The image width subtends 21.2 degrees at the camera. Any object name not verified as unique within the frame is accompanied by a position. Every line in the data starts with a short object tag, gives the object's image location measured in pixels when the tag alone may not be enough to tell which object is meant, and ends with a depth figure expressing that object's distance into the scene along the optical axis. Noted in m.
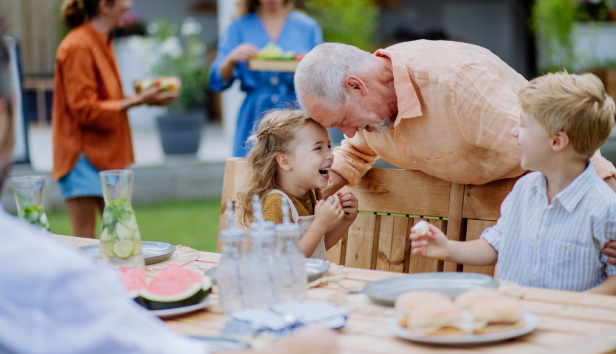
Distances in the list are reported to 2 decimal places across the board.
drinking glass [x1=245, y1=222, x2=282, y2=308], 3.26
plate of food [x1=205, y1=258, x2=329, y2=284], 3.55
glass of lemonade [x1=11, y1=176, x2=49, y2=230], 3.59
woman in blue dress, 6.08
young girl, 4.17
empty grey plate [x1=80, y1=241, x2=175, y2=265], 3.80
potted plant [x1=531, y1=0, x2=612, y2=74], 14.08
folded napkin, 3.19
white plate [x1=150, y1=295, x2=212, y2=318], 3.34
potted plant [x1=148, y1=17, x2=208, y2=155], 11.54
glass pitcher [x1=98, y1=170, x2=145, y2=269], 3.50
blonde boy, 3.57
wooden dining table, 3.12
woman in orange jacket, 5.35
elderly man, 3.88
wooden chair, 4.07
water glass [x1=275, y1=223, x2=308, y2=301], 3.28
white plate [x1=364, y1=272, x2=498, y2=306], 3.38
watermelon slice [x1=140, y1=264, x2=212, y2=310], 3.36
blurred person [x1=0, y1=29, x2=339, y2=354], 2.80
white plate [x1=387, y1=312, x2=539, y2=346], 3.12
